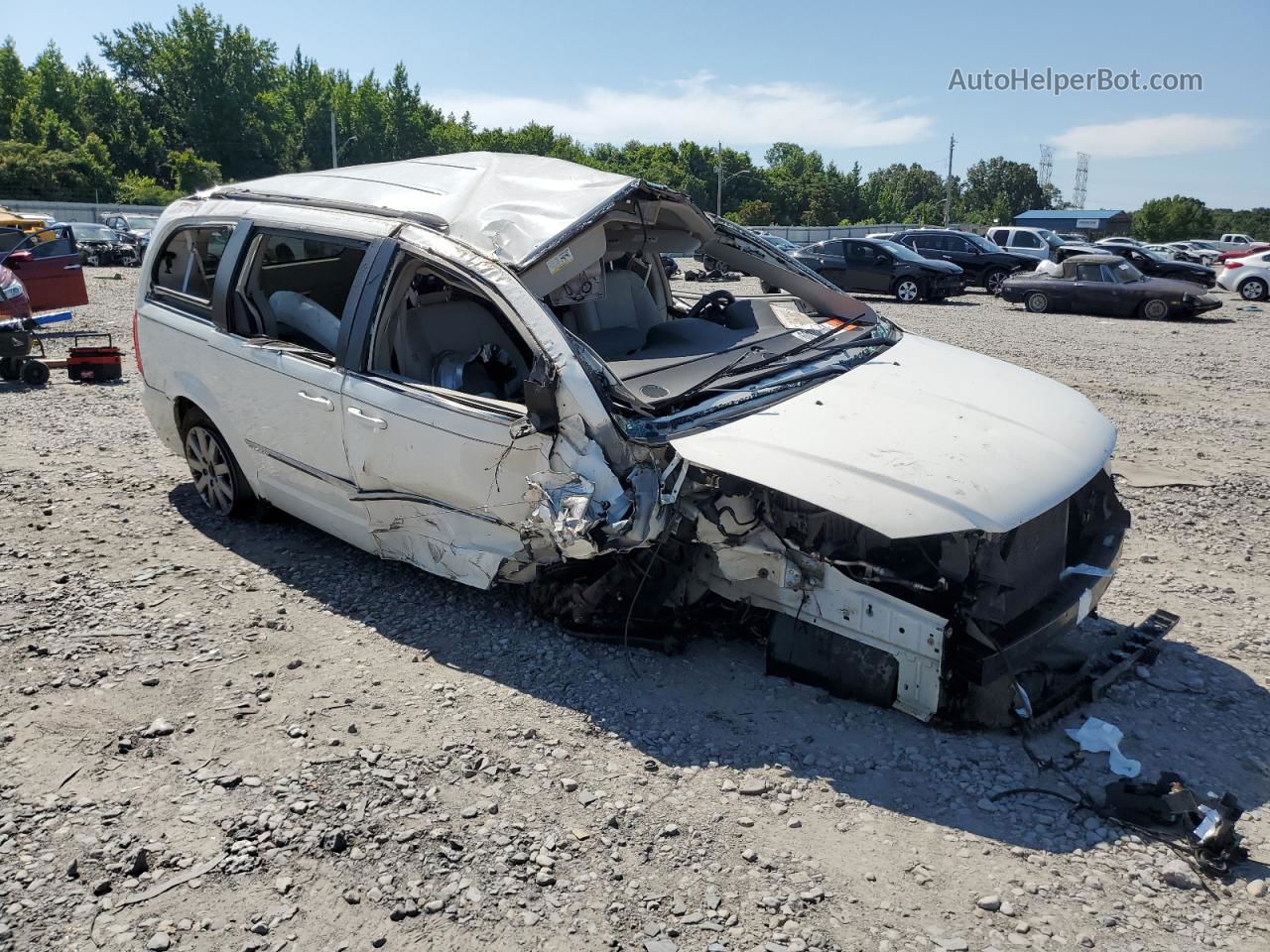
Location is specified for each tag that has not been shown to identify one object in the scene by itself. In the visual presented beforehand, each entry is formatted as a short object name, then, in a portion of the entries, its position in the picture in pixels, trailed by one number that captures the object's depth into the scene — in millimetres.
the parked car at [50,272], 13102
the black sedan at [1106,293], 18312
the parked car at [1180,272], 22141
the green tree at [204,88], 74250
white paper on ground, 3576
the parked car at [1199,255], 36669
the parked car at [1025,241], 26797
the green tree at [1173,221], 75125
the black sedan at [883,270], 21797
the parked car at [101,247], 29469
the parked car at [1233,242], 46625
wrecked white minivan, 3695
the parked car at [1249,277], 22391
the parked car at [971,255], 24156
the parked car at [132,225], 30516
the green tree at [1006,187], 111188
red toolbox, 10477
